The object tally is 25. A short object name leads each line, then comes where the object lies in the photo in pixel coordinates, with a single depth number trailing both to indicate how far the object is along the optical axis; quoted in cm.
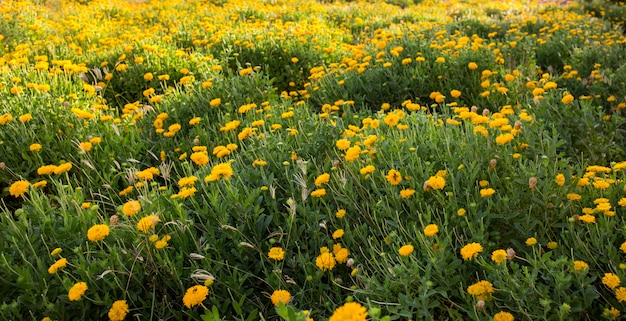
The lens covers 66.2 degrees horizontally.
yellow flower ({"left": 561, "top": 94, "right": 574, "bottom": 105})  334
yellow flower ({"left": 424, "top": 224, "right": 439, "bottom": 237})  205
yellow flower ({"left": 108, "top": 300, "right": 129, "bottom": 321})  209
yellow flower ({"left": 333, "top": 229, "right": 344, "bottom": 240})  234
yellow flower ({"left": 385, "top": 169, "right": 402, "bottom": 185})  246
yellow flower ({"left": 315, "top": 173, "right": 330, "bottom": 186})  254
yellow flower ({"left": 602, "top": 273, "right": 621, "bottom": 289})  183
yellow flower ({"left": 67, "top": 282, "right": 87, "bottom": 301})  204
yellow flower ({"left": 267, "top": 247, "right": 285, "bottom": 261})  229
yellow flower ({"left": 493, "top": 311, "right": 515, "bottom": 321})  179
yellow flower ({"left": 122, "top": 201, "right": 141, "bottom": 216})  235
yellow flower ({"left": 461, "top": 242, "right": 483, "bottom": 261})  201
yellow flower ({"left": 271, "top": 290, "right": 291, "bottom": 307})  201
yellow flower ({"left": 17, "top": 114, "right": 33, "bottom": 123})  366
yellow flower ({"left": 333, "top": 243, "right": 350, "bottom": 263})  224
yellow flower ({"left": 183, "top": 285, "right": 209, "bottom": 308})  198
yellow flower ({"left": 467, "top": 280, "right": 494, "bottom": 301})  186
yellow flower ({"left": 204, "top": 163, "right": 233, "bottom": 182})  252
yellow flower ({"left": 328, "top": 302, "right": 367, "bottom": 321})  134
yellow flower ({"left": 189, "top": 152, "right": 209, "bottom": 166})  279
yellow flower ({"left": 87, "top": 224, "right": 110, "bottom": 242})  223
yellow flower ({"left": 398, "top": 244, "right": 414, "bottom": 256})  195
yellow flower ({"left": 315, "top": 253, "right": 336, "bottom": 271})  222
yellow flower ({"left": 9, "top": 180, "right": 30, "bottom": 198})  270
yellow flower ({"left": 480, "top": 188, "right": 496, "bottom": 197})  231
